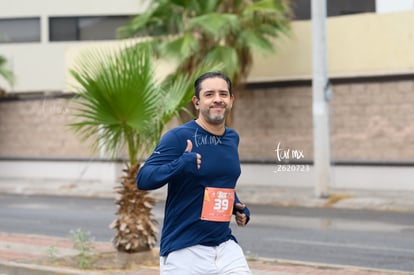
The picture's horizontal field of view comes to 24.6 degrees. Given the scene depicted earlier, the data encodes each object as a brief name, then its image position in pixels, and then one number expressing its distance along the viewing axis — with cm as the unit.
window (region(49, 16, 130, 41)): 4216
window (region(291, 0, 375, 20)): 2778
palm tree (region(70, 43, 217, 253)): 1085
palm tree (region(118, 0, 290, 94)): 2381
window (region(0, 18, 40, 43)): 4306
